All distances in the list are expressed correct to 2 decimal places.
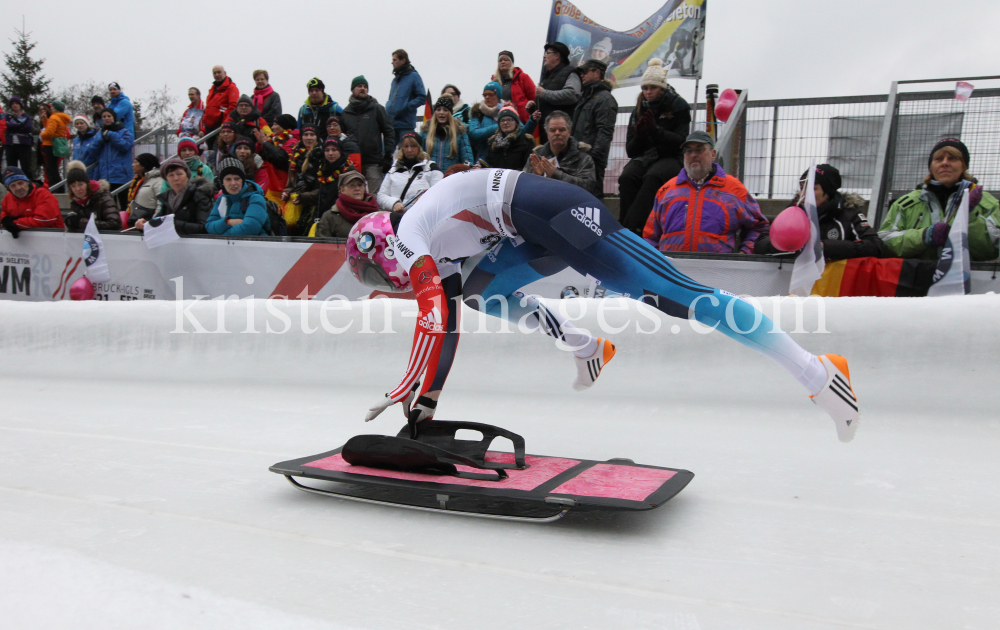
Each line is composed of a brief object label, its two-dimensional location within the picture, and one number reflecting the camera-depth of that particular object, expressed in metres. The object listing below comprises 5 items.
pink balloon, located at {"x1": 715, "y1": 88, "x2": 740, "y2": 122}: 6.61
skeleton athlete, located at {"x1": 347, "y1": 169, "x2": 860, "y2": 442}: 2.31
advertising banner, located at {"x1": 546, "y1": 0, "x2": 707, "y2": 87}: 6.88
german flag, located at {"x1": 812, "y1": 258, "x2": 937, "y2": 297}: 3.90
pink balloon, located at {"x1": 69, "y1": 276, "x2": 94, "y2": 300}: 6.14
